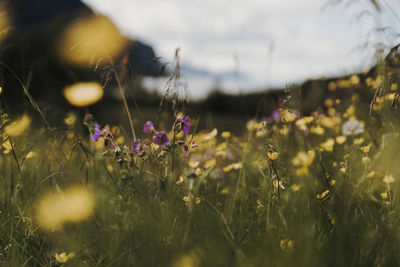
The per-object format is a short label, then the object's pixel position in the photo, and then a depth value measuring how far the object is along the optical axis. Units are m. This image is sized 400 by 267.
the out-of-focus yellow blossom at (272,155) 1.36
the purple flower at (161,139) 1.42
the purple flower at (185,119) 1.41
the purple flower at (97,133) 1.44
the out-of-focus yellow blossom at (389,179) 1.41
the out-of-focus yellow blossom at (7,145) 1.67
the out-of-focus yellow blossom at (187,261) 1.03
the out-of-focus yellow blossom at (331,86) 4.14
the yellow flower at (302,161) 1.02
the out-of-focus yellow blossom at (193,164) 1.53
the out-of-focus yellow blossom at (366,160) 1.50
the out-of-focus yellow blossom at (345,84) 3.79
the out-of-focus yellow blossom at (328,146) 1.99
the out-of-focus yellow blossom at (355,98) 3.39
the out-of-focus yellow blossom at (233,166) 1.81
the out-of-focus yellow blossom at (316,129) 2.39
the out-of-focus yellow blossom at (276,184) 1.38
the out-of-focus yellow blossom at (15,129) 1.63
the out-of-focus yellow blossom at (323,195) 1.40
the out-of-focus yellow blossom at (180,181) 1.52
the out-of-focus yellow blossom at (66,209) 1.33
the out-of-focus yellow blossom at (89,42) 1.44
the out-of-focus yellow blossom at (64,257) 1.18
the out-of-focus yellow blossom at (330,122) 2.74
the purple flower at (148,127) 1.48
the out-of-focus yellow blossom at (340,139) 2.11
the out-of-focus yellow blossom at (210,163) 2.01
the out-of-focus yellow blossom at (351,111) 2.84
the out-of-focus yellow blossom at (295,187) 1.48
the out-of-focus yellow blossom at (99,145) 2.76
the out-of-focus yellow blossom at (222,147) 2.22
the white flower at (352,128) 2.19
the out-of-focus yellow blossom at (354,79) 3.65
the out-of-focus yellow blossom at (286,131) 1.89
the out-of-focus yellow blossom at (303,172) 1.02
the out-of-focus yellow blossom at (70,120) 2.25
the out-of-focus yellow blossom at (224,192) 1.81
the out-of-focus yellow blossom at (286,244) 1.19
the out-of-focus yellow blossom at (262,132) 1.47
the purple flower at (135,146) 1.39
